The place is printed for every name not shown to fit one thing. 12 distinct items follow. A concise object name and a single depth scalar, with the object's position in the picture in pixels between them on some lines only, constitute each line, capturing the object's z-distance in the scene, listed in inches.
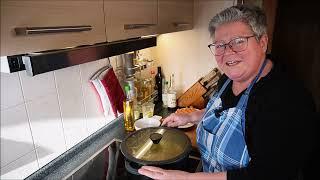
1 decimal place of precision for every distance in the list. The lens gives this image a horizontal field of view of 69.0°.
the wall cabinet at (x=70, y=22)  20.4
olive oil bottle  54.1
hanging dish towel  48.6
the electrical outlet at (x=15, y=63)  23.9
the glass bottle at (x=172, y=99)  66.3
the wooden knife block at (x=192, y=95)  64.6
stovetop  38.0
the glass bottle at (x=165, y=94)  67.9
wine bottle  71.7
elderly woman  28.0
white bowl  54.8
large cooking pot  32.5
